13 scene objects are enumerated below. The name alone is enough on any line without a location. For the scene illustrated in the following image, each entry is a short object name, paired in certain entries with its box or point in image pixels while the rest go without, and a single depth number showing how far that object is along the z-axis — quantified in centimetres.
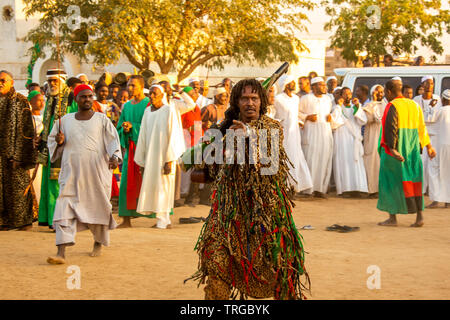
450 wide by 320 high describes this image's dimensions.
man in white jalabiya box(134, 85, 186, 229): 948
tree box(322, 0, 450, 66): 2762
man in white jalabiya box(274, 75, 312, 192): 1267
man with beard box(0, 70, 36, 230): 912
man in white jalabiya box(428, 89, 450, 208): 1207
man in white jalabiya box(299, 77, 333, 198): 1316
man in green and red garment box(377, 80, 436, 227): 941
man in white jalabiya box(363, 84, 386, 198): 1336
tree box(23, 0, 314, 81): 2417
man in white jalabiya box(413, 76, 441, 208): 1239
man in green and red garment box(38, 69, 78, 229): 903
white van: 1350
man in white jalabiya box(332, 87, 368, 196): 1337
